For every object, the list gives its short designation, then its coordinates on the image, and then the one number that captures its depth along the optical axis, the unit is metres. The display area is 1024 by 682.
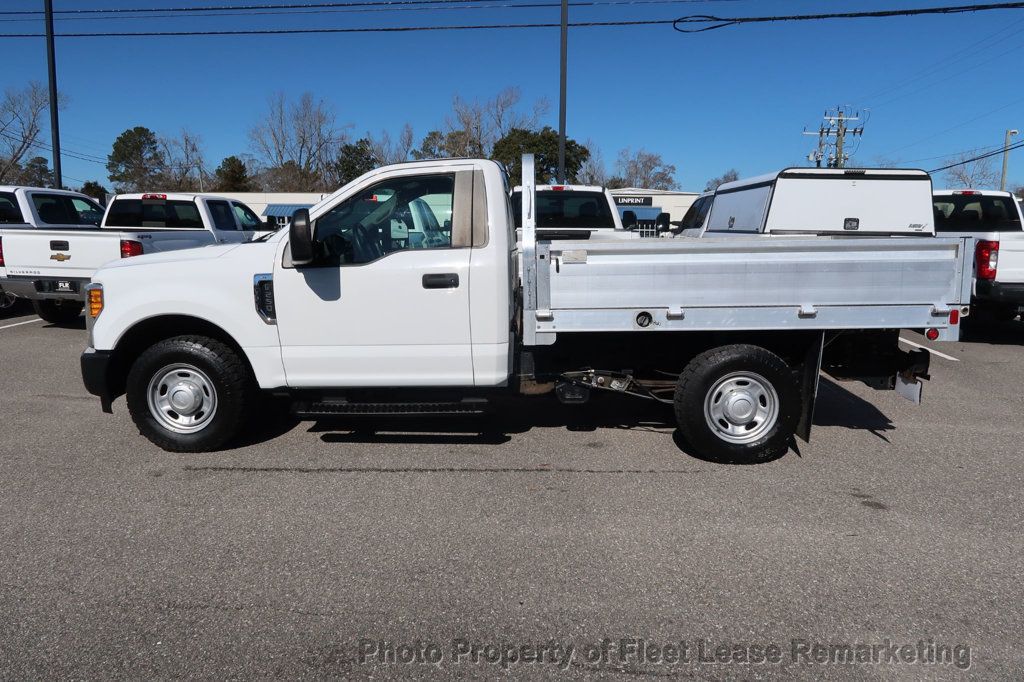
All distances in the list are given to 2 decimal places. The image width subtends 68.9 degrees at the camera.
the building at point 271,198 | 48.34
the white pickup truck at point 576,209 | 9.67
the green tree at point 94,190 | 53.96
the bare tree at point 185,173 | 61.22
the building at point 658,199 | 43.16
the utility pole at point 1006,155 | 54.31
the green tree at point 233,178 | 59.22
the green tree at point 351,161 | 56.12
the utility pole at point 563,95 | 15.29
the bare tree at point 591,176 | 54.53
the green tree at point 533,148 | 46.28
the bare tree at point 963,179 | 57.21
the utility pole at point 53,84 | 16.61
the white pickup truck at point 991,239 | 9.29
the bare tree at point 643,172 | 70.00
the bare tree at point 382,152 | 50.73
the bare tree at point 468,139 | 48.06
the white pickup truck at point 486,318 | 4.83
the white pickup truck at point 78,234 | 9.59
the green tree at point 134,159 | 66.81
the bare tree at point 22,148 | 45.81
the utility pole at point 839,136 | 50.53
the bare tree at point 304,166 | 56.06
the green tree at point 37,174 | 50.78
